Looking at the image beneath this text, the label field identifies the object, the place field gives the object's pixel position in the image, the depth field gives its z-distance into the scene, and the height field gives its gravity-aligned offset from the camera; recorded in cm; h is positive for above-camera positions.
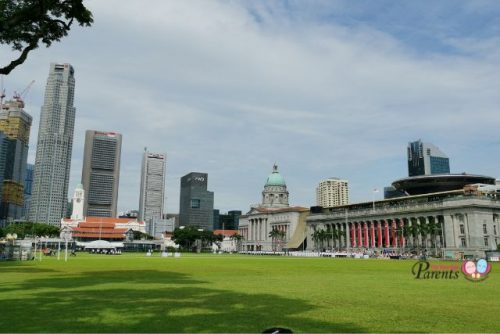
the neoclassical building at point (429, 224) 13000 +949
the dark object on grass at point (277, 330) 717 -122
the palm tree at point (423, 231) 13612 +674
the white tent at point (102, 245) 13912 +119
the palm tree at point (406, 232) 13788 +654
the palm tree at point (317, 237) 18686 +616
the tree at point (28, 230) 17975 +723
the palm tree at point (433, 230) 13575 +707
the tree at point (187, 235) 19588 +647
